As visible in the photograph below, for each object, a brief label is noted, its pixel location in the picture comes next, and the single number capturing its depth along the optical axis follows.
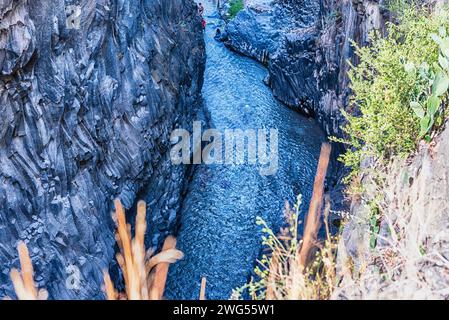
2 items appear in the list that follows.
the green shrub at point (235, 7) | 42.78
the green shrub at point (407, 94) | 8.01
